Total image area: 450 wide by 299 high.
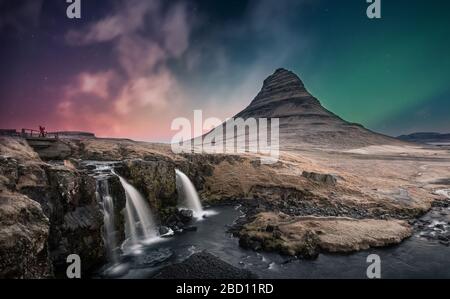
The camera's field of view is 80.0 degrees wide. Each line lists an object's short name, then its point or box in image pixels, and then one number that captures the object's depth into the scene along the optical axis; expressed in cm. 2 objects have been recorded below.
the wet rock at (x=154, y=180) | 3269
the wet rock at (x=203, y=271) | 1950
